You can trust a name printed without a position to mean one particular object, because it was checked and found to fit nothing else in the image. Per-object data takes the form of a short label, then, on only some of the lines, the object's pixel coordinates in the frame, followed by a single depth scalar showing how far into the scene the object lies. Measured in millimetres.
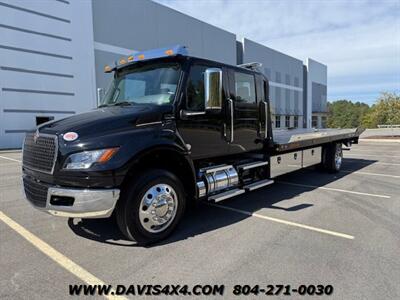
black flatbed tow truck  3547
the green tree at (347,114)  125062
